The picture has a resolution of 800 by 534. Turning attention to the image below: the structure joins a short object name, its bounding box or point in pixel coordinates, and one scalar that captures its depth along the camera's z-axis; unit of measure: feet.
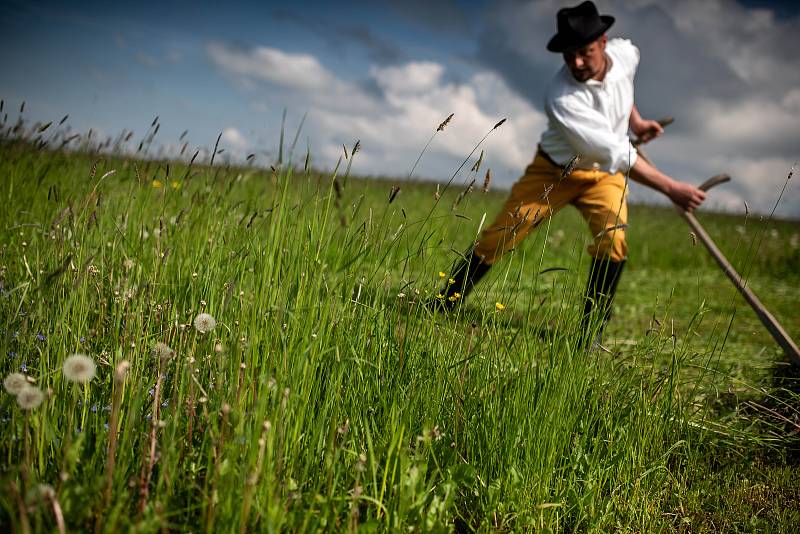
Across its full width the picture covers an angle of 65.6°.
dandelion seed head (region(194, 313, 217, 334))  5.44
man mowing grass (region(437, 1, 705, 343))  12.81
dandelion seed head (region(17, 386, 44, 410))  3.97
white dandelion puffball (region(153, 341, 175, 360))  5.04
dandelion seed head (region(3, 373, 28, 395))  4.29
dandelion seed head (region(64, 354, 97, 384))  3.89
